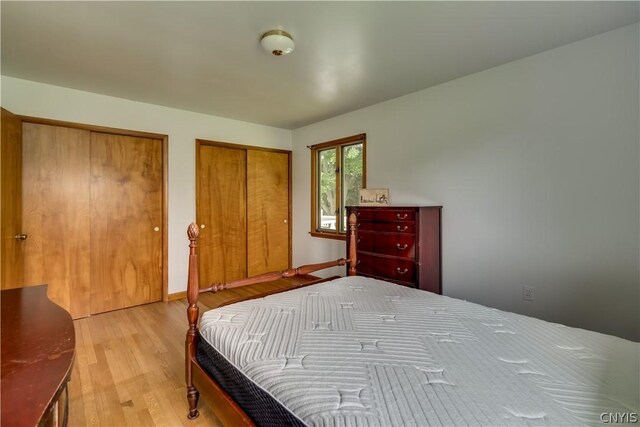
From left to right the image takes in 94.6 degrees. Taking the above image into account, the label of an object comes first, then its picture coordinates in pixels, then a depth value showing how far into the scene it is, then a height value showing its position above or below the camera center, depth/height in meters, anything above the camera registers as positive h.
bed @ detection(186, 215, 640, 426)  0.87 -0.57
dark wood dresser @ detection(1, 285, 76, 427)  0.65 -0.42
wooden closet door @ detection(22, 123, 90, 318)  2.80 -0.02
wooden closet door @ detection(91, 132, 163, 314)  3.18 -0.12
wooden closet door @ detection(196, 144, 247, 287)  3.91 -0.03
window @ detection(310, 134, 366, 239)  3.86 +0.41
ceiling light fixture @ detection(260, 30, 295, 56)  2.02 +1.18
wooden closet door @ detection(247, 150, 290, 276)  4.35 -0.01
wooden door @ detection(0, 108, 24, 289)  2.29 +0.07
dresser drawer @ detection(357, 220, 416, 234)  2.72 -0.15
